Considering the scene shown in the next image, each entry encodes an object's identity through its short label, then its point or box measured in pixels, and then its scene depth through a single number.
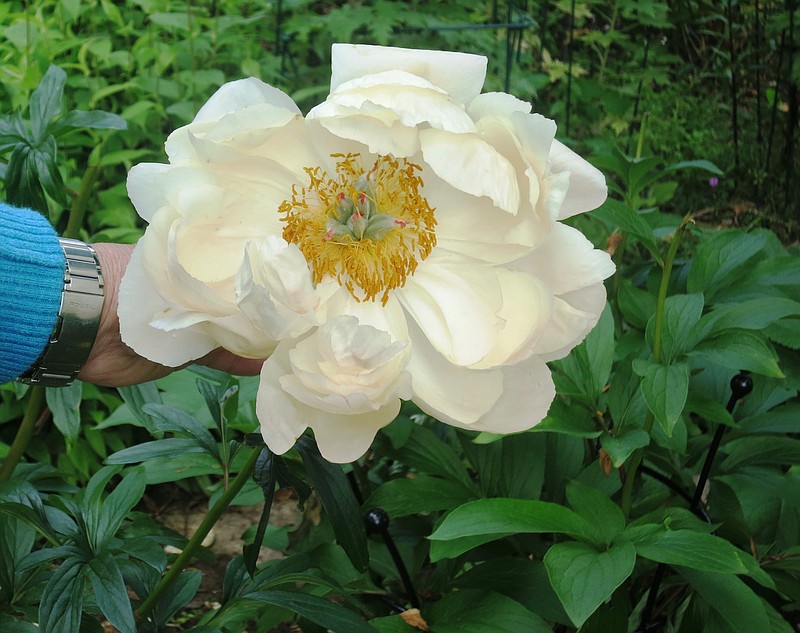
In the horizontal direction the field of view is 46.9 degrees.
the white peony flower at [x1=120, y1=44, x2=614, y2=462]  0.73
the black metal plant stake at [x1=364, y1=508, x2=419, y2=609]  1.05
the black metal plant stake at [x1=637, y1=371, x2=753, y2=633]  1.19
